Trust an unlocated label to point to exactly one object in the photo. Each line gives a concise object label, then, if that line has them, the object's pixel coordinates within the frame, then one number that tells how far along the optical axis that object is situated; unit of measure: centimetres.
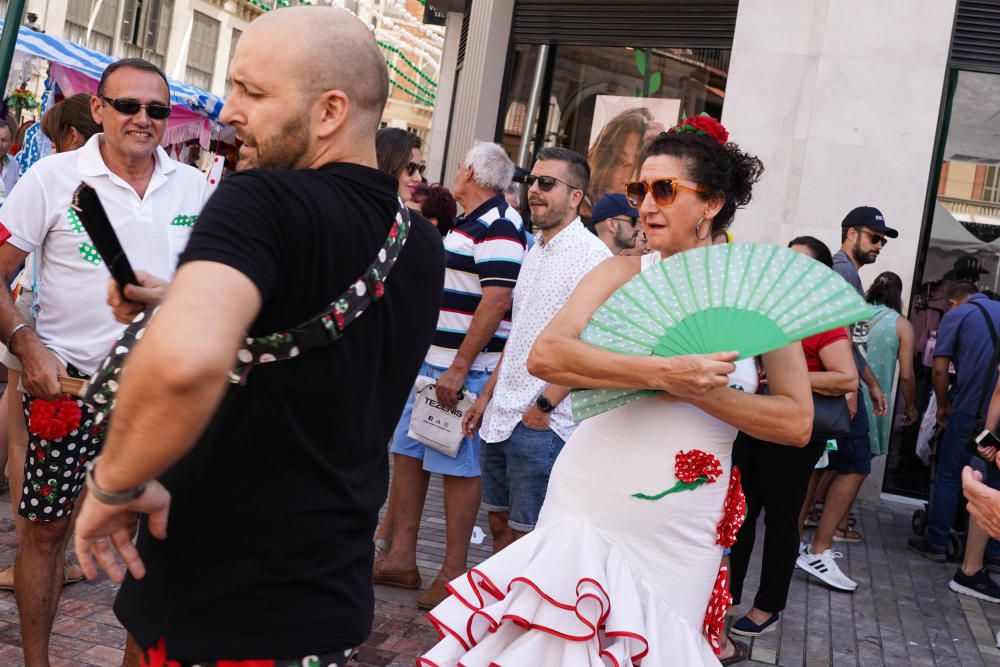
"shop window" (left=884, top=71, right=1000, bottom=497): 1015
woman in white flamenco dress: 312
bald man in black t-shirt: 189
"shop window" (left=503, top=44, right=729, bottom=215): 1190
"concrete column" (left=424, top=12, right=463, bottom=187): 1641
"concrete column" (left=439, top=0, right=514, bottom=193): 1295
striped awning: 1167
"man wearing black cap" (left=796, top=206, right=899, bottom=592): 715
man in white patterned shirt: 518
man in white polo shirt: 372
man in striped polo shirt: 553
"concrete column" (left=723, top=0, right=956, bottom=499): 963
